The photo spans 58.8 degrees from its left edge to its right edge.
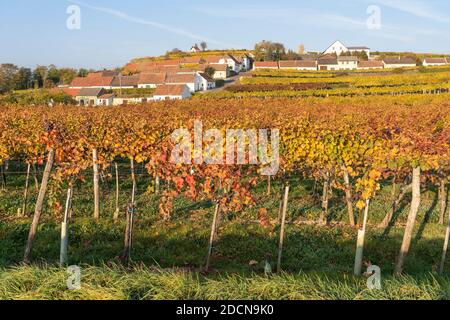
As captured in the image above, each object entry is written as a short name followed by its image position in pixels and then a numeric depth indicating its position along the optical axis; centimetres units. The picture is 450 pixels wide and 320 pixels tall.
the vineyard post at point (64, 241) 759
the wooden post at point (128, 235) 788
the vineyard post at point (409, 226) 692
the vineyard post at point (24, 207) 1084
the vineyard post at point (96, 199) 1055
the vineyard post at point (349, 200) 958
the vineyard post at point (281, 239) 760
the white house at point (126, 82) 7262
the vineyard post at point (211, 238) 744
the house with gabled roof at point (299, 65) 8644
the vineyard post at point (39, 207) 779
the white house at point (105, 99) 6004
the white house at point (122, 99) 6084
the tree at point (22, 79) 6762
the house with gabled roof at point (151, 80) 7150
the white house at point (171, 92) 5834
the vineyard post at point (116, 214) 1059
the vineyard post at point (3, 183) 1343
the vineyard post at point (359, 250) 726
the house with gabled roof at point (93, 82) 6975
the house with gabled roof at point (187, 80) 7025
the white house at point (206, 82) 7450
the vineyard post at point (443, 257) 761
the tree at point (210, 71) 8581
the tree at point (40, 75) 7470
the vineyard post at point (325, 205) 1054
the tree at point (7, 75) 6352
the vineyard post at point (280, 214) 1017
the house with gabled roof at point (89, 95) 6064
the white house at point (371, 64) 8544
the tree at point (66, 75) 8294
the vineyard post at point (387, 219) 1020
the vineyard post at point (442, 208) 1052
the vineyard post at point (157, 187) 1204
